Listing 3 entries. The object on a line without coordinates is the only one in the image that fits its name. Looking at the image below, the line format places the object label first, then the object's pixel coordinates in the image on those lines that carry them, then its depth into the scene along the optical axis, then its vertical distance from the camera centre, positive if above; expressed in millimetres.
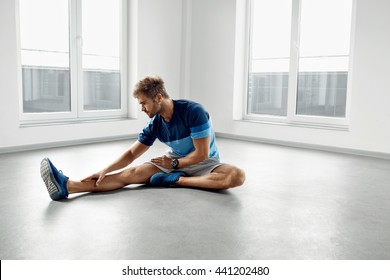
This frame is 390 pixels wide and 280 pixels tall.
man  2568 -453
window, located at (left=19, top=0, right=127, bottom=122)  4680 +399
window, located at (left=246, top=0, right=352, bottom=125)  4918 +463
